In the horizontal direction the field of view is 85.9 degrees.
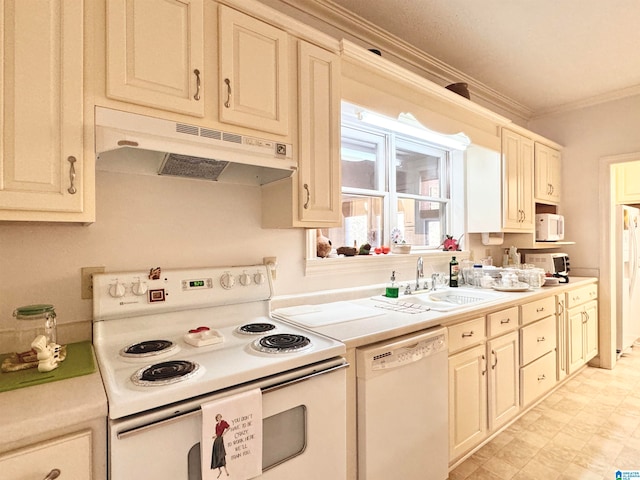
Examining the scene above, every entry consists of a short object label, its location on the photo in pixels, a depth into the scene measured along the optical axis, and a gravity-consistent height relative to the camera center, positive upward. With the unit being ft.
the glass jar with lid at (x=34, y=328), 3.95 -0.99
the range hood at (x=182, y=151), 3.84 +1.15
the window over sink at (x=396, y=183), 8.39 +1.63
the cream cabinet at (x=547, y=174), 11.70 +2.33
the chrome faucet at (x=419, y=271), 8.57 -0.76
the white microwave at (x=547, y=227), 11.51 +0.43
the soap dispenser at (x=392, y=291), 7.72 -1.13
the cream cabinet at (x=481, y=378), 6.29 -2.77
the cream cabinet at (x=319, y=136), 5.50 +1.74
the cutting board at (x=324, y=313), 5.71 -1.31
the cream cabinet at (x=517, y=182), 10.26 +1.80
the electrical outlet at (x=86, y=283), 4.64 -0.55
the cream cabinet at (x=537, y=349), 8.14 -2.75
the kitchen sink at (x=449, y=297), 7.67 -1.34
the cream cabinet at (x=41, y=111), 3.35 +1.34
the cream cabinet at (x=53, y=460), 2.63 -1.74
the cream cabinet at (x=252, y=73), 4.67 +2.42
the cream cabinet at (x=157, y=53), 3.90 +2.27
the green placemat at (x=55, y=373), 3.27 -1.34
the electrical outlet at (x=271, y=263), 6.23 -0.39
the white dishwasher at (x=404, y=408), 4.88 -2.56
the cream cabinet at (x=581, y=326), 10.18 -2.71
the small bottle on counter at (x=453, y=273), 9.37 -0.90
